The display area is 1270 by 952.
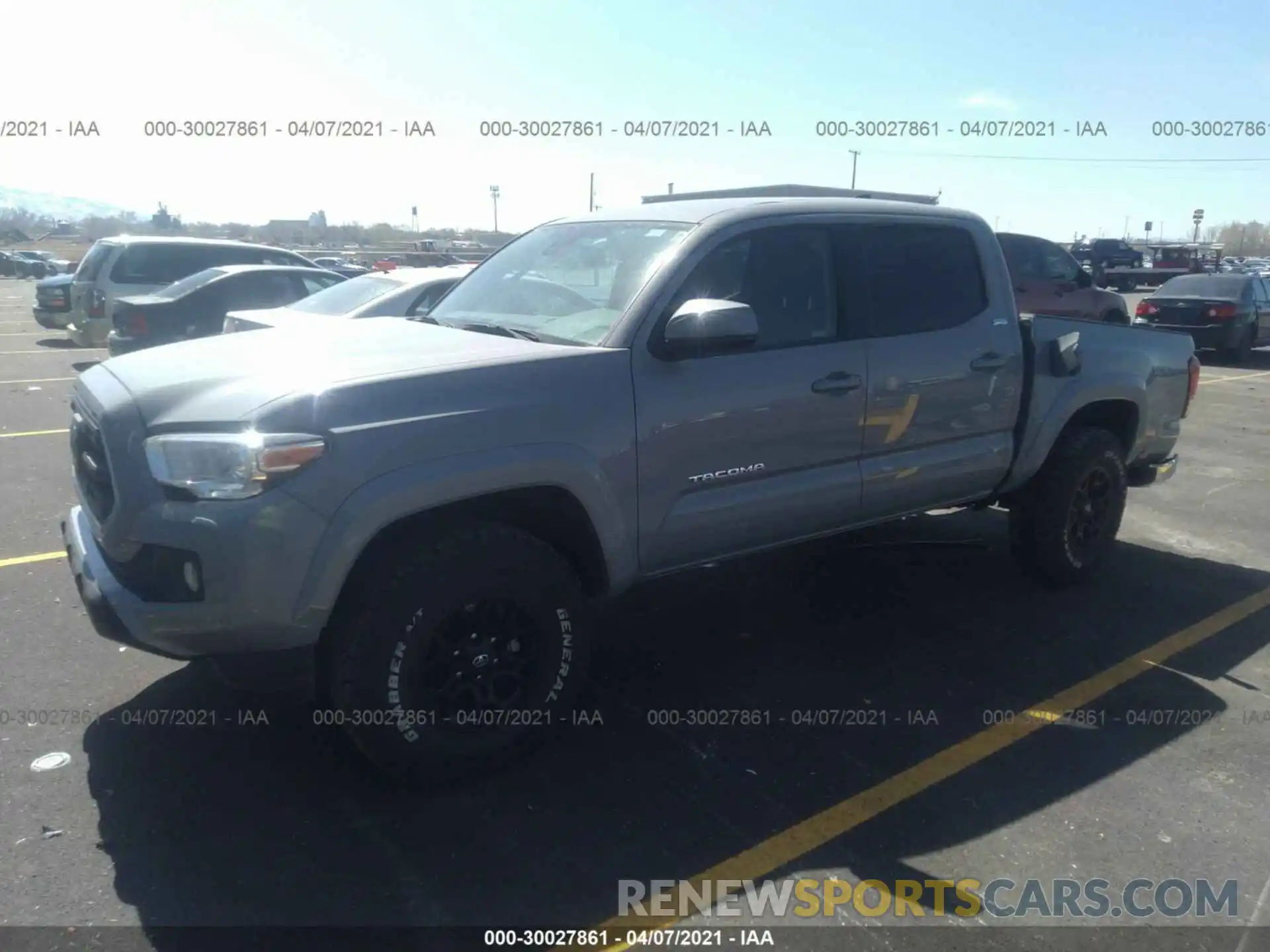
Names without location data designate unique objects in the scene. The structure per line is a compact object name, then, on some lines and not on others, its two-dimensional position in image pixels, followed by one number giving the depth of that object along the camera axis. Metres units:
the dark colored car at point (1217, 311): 17.08
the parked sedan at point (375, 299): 8.24
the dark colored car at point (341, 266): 22.53
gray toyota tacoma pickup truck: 3.07
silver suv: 13.62
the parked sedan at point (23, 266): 40.50
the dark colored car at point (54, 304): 16.92
